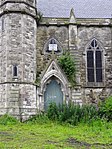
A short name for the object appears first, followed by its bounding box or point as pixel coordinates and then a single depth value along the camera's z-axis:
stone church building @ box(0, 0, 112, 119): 19.75
